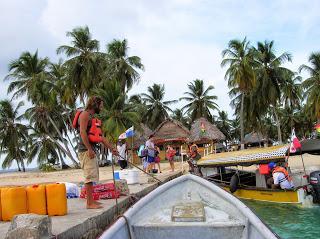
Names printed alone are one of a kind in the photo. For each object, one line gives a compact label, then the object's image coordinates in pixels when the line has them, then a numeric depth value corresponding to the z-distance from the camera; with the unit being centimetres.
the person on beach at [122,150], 1667
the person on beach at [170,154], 2099
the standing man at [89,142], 644
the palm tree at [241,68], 4153
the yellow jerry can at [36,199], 623
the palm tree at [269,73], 4369
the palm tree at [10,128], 5338
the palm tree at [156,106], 5806
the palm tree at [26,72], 4538
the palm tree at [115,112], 3765
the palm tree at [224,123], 7893
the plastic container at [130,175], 1265
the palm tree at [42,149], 5569
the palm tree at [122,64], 4650
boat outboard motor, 1117
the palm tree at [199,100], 5781
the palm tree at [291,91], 4606
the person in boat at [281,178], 1261
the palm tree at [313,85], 4400
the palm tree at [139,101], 5261
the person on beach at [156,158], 1816
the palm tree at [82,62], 4369
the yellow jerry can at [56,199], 628
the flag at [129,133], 1662
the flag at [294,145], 1298
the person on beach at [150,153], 1733
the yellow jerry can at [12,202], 592
